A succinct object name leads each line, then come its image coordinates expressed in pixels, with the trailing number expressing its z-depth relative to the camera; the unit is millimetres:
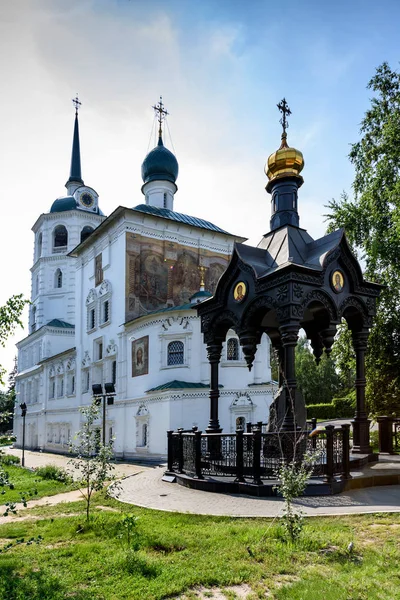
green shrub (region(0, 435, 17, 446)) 5457
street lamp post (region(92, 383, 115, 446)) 23395
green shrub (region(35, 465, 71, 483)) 15172
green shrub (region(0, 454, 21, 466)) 5541
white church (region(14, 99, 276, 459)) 21453
